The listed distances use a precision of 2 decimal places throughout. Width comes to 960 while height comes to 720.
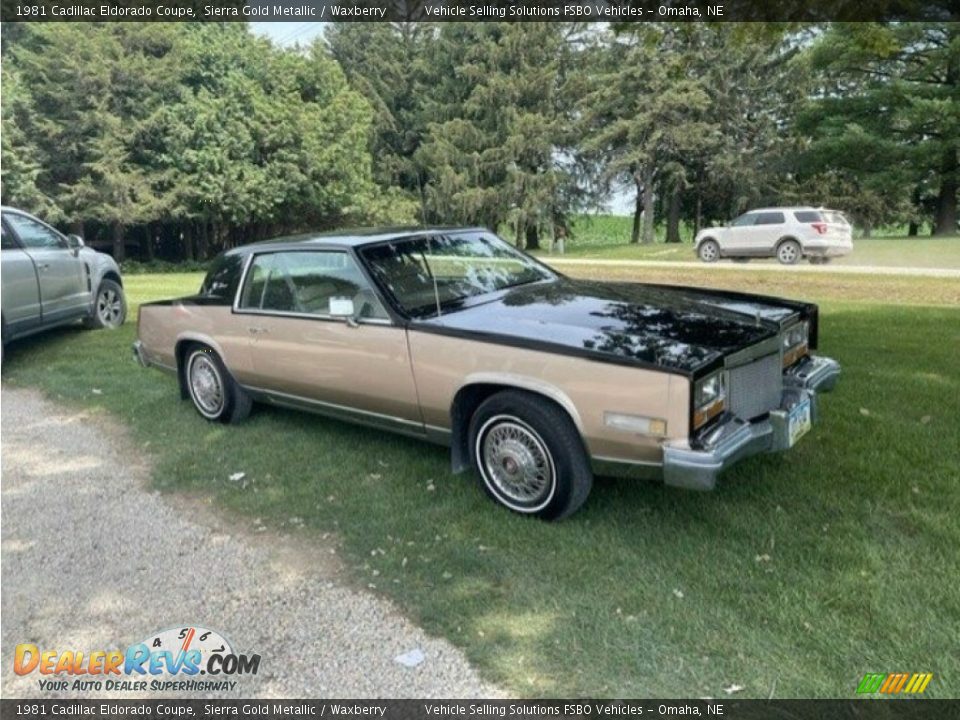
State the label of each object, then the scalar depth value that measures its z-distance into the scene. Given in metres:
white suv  17.52
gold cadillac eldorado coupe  3.18
